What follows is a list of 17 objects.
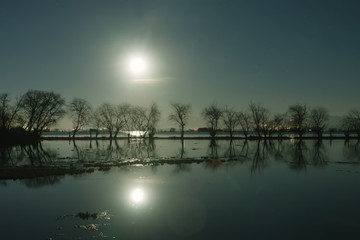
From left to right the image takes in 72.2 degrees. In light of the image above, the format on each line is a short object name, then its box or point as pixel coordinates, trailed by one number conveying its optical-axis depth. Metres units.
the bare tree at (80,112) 95.94
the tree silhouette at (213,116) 99.19
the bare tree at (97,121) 103.26
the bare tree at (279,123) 101.13
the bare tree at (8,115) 70.39
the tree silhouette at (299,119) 100.50
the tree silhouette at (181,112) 100.62
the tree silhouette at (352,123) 104.69
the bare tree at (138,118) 103.06
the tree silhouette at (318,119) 103.38
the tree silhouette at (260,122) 99.00
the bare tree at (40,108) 76.62
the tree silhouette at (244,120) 101.94
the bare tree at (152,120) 101.38
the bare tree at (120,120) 103.50
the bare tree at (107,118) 102.83
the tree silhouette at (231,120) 103.00
